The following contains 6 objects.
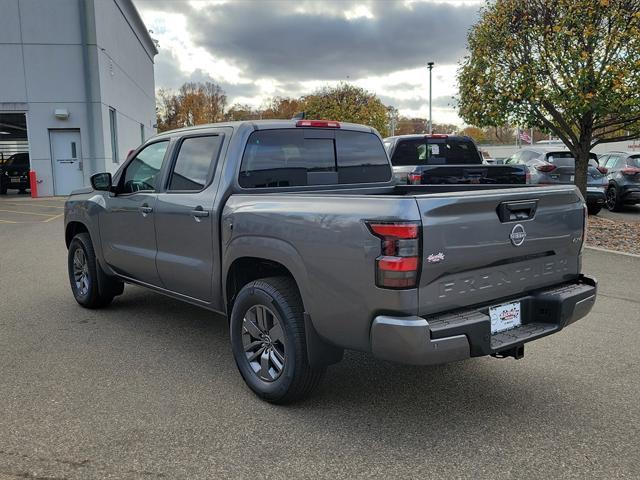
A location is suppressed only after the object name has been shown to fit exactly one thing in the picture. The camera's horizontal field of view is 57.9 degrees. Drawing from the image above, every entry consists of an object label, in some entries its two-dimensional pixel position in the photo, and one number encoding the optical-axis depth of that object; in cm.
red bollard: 2122
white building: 2097
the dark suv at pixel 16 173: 2270
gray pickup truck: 302
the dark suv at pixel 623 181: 1456
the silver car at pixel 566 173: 1362
